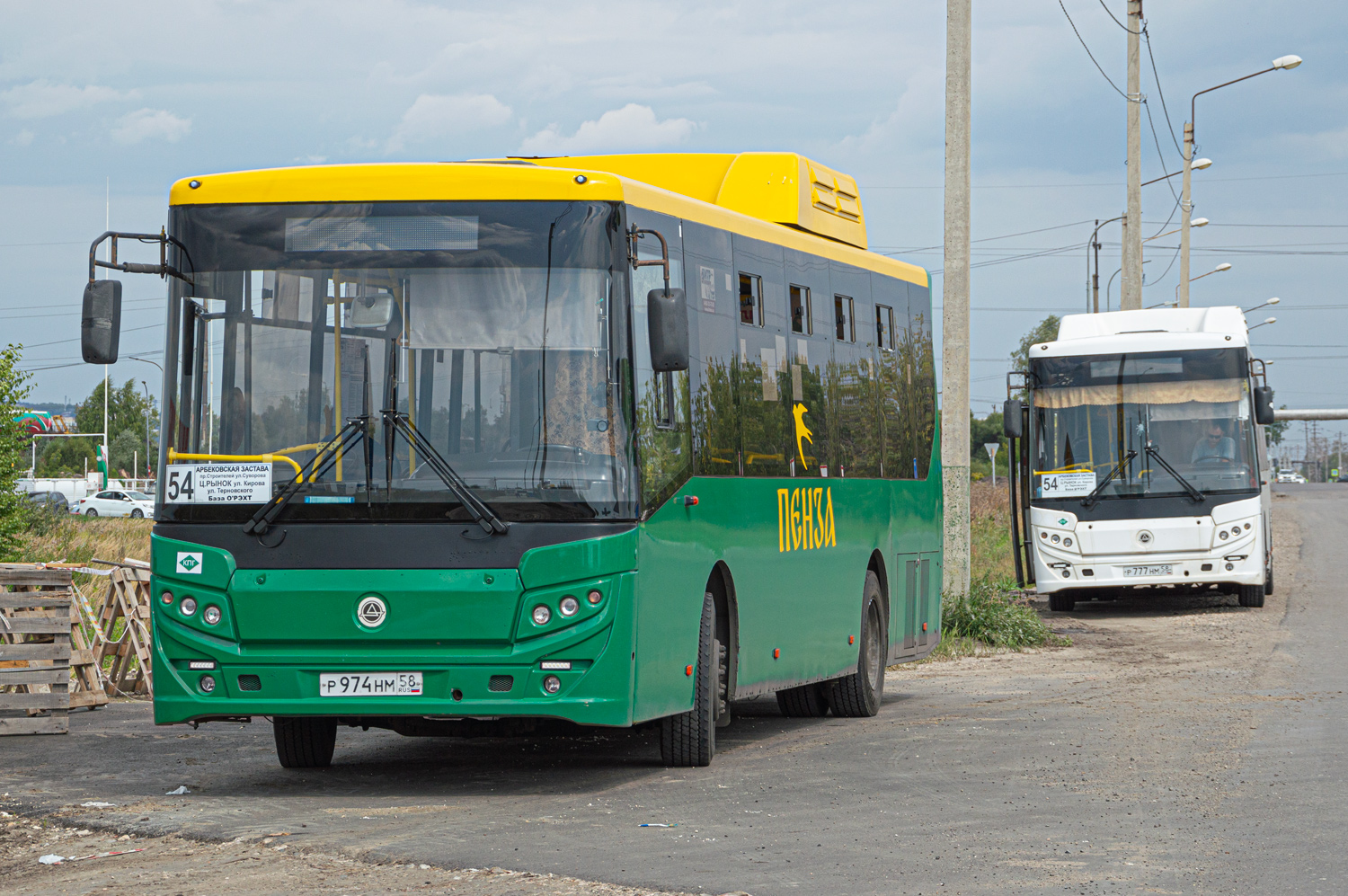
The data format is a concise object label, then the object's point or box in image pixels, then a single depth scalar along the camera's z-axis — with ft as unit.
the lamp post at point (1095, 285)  292.61
